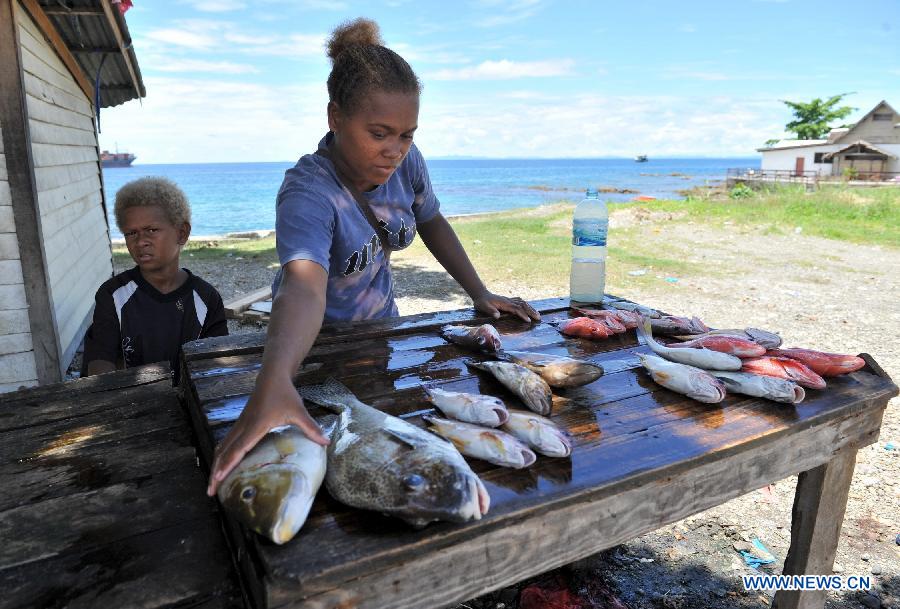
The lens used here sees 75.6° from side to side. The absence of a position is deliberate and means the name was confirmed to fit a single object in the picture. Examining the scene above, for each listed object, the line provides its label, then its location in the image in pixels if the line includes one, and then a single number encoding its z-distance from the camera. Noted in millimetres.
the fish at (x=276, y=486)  1179
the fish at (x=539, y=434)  1546
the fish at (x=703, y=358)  2148
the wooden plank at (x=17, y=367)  4930
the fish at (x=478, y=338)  2426
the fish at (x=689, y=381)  1950
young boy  3260
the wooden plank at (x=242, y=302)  7609
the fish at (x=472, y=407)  1677
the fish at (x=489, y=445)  1491
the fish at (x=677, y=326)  2713
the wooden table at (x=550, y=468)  1203
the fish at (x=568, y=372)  2035
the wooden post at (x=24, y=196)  4773
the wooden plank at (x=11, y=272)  4859
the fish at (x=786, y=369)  2061
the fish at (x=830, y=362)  2145
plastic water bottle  3189
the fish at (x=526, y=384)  1832
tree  56219
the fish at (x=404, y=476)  1209
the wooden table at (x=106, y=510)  1268
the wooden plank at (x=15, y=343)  4914
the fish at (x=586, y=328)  2641
